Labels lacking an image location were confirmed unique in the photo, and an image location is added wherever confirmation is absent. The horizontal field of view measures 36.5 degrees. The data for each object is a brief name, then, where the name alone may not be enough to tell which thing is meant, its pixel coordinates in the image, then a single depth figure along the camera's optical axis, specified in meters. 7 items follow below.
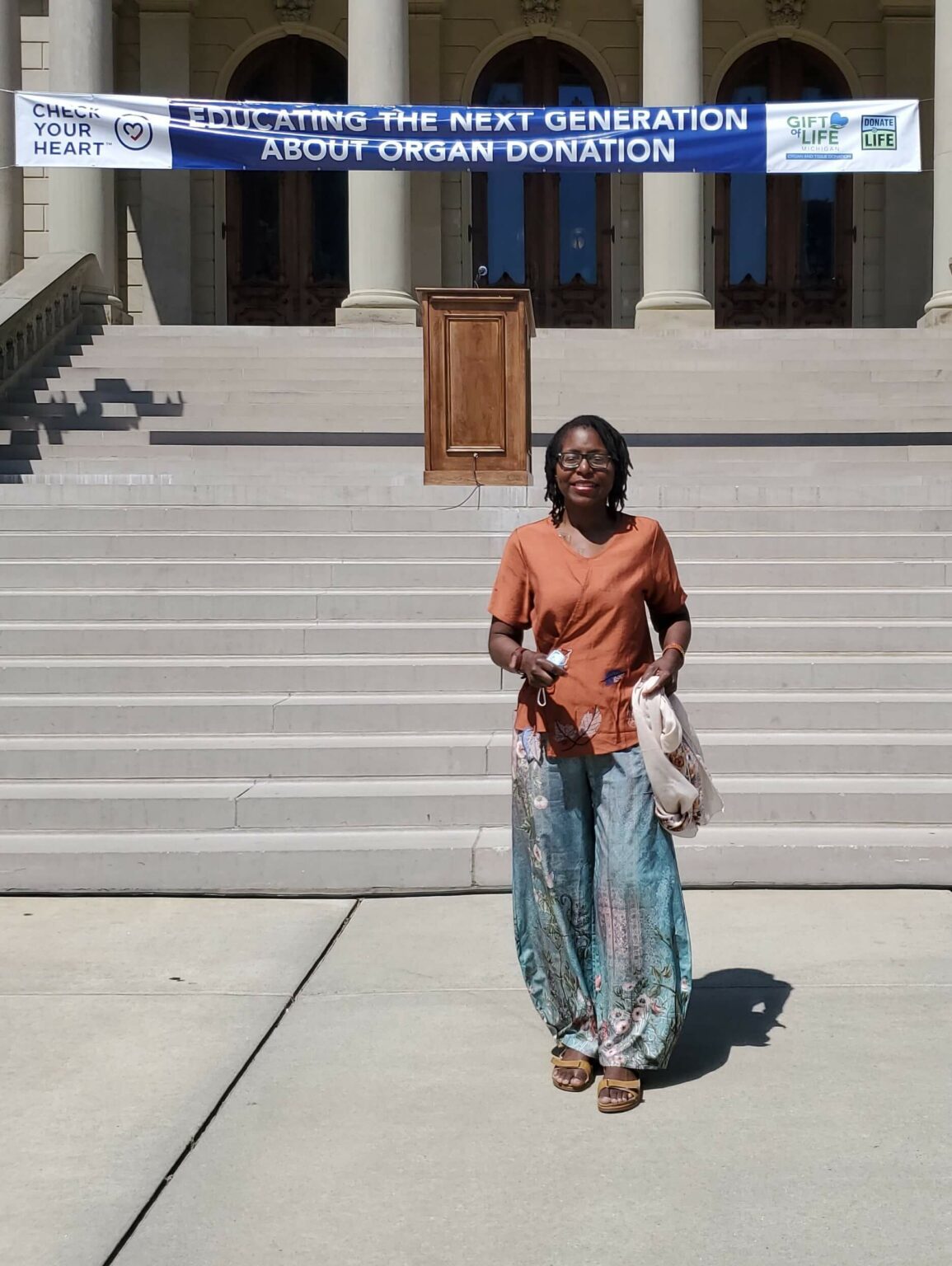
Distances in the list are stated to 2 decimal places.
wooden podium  10.55
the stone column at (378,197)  17.30
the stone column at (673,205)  17.20
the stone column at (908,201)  21.45
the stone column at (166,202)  21.42
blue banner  13.13
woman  3.80
